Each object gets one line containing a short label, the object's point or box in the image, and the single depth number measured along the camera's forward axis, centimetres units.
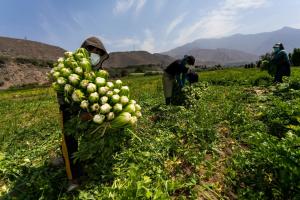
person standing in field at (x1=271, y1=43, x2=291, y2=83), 535
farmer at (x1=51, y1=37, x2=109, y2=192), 192
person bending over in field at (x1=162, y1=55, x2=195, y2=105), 376
